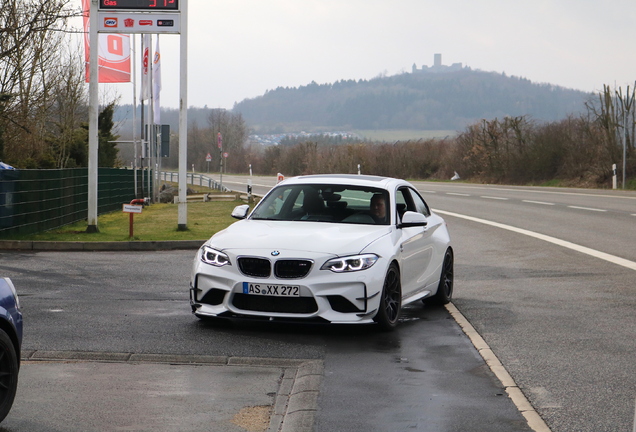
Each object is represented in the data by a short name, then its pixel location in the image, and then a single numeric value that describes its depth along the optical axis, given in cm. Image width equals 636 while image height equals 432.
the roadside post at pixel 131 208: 1730
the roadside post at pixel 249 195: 3229
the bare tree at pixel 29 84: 1961
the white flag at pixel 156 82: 3656
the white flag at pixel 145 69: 3555
